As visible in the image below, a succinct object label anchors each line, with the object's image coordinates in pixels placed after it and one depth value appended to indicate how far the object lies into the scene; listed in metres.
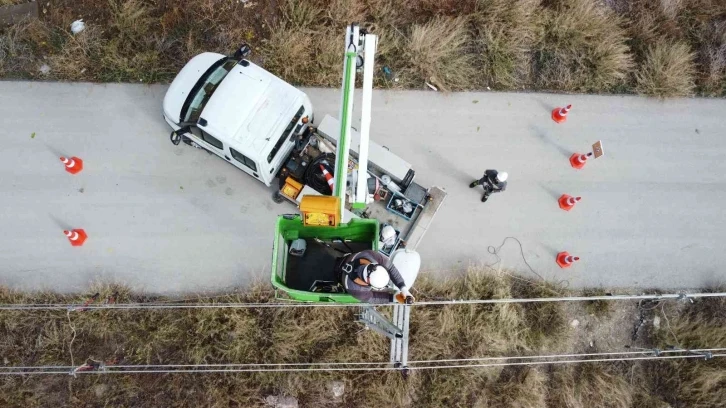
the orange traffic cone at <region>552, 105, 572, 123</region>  8.35
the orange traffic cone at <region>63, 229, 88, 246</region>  7.61
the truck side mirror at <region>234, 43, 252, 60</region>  7.55
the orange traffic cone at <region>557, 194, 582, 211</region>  8.02
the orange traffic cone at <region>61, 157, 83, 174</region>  7.83
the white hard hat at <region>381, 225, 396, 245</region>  7.27
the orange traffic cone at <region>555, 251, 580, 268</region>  7.84
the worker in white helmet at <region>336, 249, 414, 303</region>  5.52
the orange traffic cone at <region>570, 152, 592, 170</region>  8.17
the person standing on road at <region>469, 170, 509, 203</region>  7.32
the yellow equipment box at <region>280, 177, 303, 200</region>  7.52
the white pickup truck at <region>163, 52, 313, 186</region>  6.96
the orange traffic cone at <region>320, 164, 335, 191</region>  7.36
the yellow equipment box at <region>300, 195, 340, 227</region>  5.50
